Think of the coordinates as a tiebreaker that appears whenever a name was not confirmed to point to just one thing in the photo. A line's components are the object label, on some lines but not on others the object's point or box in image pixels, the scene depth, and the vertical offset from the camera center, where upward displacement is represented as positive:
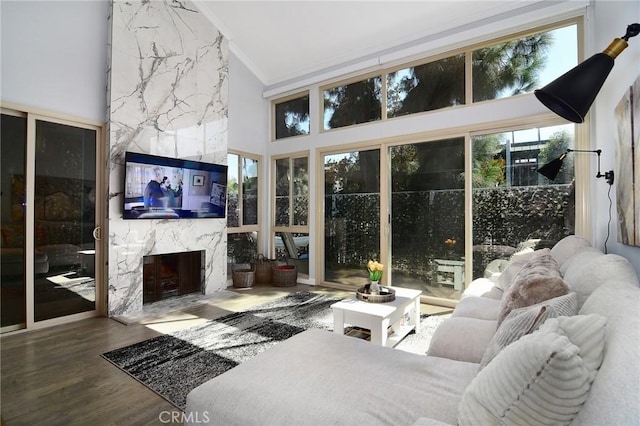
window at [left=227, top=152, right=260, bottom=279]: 5.41 +0.15
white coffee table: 2.57 -0.84
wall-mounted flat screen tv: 3.84 +0.38
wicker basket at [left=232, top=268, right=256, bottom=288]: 5.15 -0.98
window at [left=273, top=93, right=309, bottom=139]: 5.59 +1.79
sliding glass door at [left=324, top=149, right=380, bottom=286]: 4.85 +0.03
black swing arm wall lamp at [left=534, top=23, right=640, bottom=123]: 1.76 +0.74
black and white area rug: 2.36 -1.15
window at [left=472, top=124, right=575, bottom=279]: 3.51 +0.24
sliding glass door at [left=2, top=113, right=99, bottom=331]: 3.18 -0.01
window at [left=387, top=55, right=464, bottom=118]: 4.15 +1.74
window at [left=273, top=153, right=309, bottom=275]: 5.58 +0.10
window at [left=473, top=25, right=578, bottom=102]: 3.51 +1.75
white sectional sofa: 0.77 -0.53
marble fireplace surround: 3.76 +1.37
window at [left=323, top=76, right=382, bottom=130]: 4.84 +1.77
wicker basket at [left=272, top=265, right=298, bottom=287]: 5.24 -0.97
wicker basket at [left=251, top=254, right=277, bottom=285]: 5.43 -0.89
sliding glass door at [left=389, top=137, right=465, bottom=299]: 4.12 -0.02
